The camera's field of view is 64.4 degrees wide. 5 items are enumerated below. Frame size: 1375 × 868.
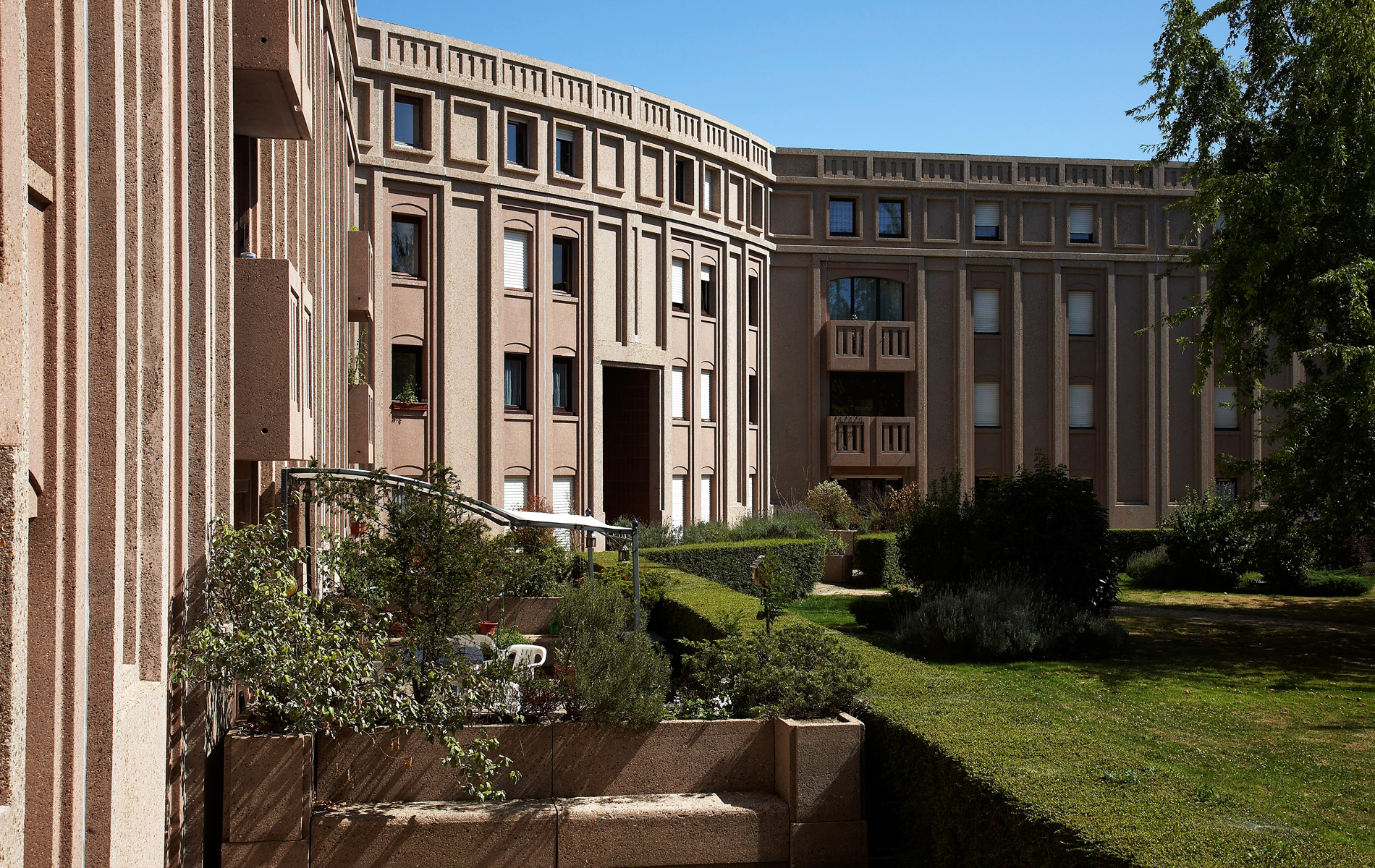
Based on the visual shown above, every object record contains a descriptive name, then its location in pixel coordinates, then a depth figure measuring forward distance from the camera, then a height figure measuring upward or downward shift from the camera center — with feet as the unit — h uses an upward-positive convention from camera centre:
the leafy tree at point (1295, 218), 49.47 +10.45
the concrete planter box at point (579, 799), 23.56 -8.30
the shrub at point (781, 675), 27.17 -6.16
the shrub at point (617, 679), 25.77 -5.85
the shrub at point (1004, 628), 48.55 -8.77
